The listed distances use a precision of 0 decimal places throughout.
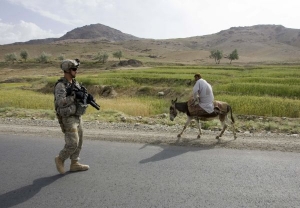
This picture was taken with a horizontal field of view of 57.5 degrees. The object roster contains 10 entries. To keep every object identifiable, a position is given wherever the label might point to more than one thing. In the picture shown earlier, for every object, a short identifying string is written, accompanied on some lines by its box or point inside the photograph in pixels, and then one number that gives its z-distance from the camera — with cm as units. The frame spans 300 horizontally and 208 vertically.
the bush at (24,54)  10021
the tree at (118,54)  10339
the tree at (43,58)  9258
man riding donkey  943
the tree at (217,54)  10162
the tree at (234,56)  10094
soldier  570
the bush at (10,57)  9782
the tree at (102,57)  9445
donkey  957
